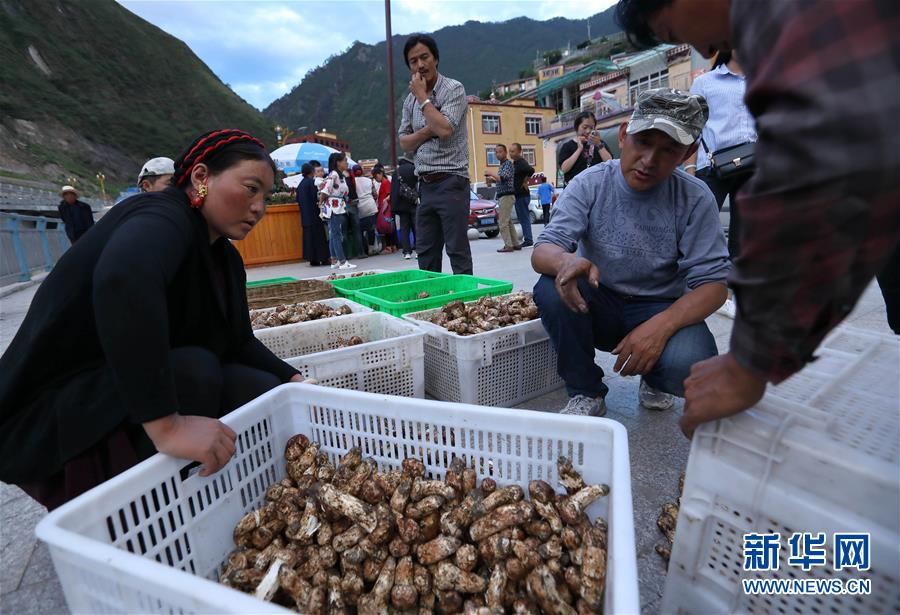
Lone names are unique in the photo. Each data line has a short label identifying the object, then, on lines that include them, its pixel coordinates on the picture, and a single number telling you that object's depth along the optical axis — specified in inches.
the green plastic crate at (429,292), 117.5
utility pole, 358.8
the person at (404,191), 300.7
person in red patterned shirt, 24.5
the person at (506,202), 357.1
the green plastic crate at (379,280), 152.9
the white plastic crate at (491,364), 93.5
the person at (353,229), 363.9
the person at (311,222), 355.9
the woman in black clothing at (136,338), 47.1
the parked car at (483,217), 517.7
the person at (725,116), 136.7
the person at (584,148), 247.6
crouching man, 77.1
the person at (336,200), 333.1
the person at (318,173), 407.0
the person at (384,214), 402.3
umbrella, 620.4
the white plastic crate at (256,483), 32.4
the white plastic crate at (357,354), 90.2
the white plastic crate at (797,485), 31.1
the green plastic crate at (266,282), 164.9
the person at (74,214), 402.0
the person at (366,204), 380.5
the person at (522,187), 356.5
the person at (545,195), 597.3
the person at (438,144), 139.9
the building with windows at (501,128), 1638.8
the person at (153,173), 153.5
